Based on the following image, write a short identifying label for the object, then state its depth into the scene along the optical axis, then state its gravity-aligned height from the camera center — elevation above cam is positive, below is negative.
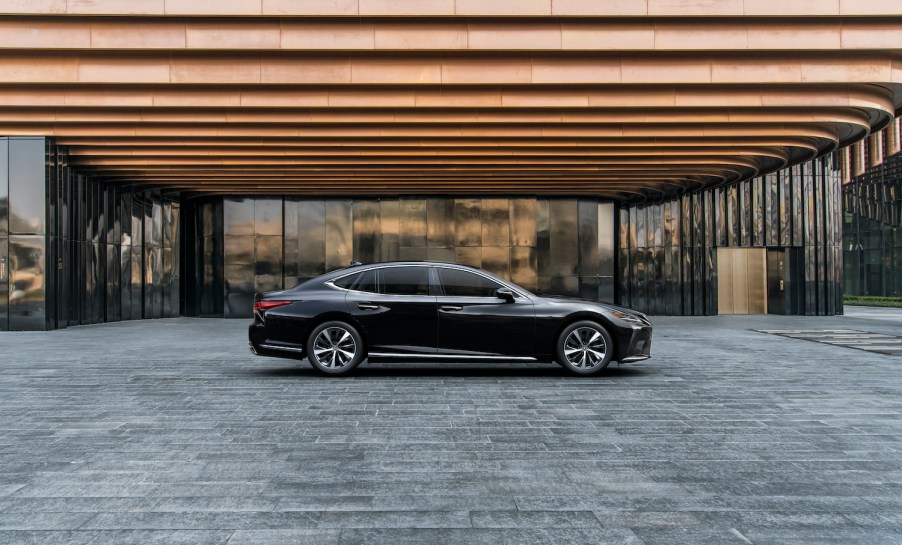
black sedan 8.81 -0.59
